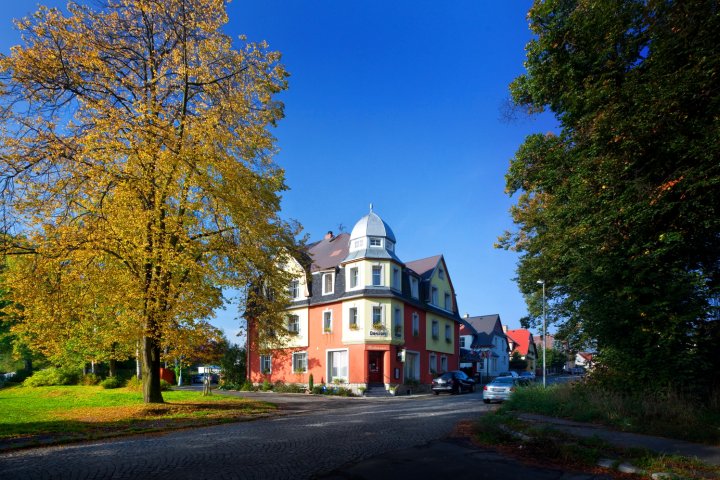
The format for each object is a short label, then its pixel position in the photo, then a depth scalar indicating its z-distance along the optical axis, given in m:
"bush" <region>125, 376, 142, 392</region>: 27.74
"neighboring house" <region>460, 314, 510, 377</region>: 60.59
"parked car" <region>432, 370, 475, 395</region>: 32.62
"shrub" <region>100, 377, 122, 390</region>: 29.33
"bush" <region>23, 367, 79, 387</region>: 32.31
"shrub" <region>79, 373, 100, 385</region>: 32.88
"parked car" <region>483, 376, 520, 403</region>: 22.50
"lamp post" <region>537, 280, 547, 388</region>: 25.85
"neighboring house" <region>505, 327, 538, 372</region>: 81.62
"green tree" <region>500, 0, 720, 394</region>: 10.98
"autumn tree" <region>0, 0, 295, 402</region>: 12.98
